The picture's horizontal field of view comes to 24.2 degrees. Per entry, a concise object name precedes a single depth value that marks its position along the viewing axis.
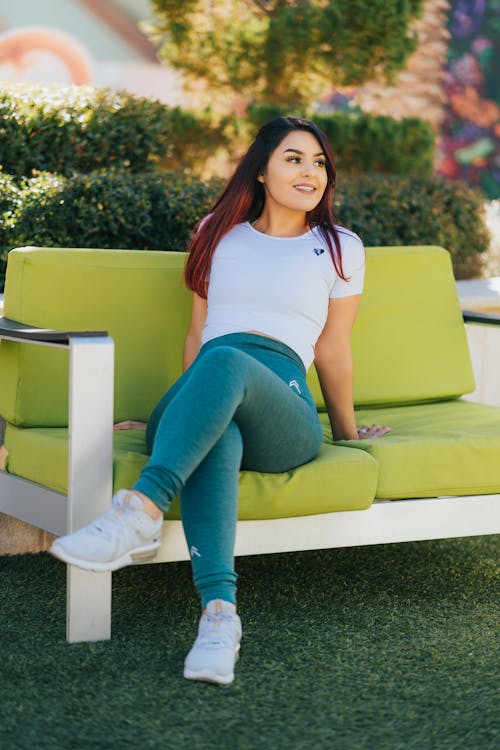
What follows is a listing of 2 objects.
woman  2.41
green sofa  2.63
